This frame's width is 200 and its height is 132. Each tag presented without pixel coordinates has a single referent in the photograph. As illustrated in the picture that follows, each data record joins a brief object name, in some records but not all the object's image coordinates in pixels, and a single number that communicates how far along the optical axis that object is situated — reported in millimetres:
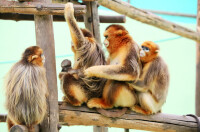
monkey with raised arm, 6934
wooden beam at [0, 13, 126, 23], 7906
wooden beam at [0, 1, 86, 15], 6148
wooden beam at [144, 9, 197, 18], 19905
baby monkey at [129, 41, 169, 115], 7074
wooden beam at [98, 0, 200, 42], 10250
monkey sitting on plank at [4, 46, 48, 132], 6246
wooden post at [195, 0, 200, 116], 13143
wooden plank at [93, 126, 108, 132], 9297
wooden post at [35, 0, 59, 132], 6504
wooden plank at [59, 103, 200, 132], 7156
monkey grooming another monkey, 6676
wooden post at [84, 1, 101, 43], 9164
